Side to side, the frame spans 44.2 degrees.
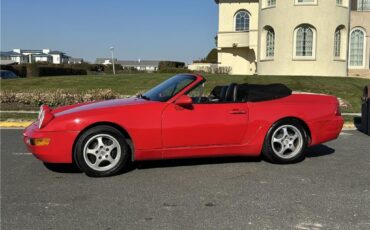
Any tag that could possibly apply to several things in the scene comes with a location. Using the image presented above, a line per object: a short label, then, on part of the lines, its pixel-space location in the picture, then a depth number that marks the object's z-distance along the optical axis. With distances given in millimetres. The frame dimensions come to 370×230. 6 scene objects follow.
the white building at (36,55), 125938
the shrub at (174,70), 39188
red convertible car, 5629
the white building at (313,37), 27656
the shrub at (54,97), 15422
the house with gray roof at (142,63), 146000
